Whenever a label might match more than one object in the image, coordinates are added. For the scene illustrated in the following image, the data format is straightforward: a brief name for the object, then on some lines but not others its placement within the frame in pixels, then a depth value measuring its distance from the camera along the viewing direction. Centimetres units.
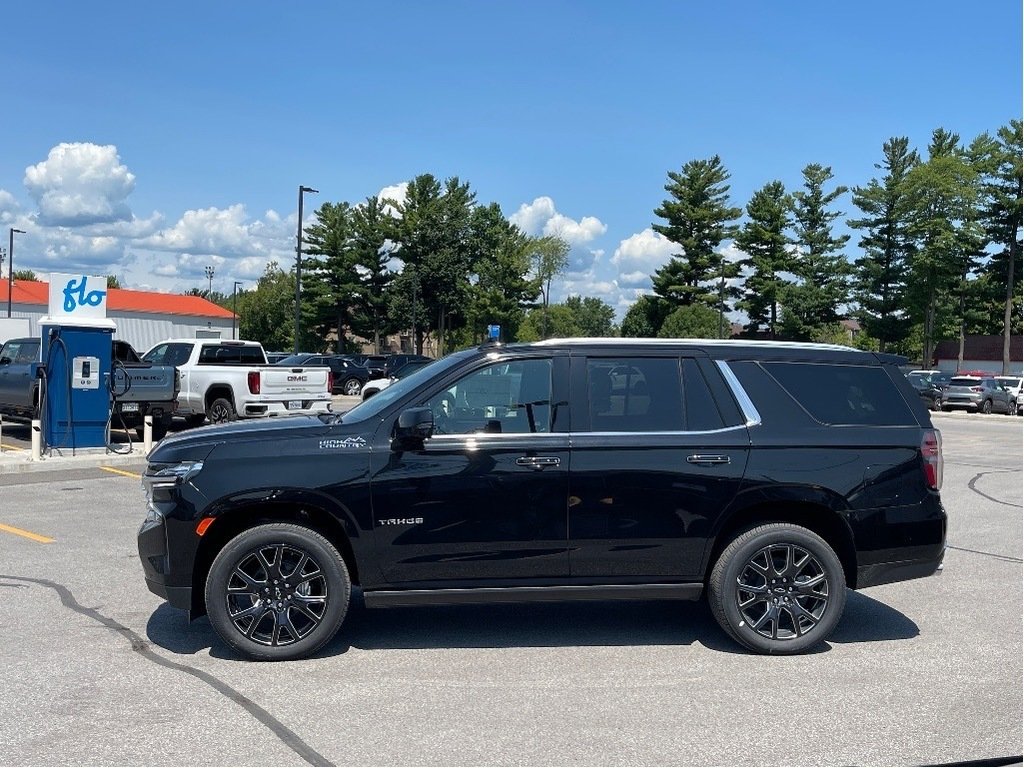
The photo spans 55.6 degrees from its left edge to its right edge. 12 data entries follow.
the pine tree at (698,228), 7144
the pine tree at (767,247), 6912
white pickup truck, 1867
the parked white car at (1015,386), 3794
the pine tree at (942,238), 5750
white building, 8106
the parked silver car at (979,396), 3781
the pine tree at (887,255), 6462
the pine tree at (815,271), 6762
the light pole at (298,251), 3941
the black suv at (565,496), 545
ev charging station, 1427
